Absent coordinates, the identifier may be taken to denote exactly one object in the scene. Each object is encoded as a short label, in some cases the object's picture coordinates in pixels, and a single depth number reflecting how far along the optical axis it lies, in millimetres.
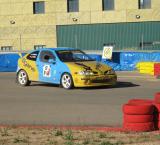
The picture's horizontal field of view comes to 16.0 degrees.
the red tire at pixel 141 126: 10062
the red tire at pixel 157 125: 10281
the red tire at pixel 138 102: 10586
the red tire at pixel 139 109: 10000
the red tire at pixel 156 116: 10250
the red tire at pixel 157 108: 10258
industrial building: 54188
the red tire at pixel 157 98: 10548
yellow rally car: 18906
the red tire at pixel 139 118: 10039
